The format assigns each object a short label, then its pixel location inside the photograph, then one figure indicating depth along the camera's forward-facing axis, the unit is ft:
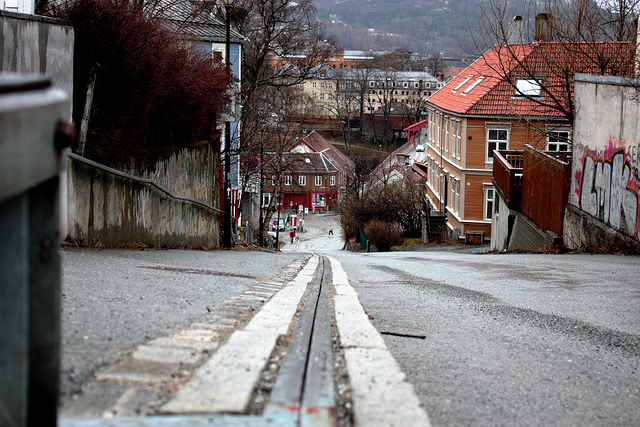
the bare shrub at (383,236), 135.54
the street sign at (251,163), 89.86
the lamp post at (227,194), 62.13
